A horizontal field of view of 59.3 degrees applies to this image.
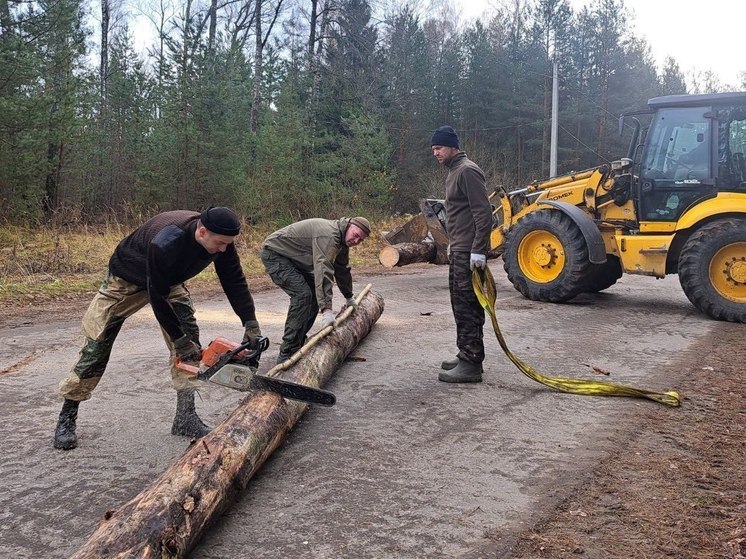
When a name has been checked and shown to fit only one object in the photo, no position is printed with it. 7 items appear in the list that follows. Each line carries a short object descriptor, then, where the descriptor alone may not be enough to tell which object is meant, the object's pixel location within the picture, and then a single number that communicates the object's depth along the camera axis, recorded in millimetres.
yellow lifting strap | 5230
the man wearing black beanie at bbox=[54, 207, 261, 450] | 4047
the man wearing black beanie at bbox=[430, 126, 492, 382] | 5715
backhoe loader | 8320
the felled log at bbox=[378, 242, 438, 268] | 12461
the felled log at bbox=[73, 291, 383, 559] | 2801
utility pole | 26344
